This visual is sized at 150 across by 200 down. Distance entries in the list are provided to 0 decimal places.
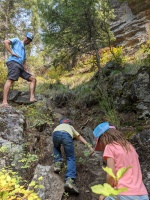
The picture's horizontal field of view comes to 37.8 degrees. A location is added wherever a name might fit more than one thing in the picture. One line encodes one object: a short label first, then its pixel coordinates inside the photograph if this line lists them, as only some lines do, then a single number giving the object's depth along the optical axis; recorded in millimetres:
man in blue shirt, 5246
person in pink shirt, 2029
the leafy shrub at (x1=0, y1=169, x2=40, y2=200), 1402
